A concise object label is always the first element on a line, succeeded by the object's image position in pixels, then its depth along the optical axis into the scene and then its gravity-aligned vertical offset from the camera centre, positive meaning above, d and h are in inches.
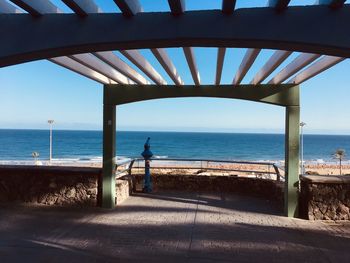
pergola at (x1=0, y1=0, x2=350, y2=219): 95.9 +32.8
